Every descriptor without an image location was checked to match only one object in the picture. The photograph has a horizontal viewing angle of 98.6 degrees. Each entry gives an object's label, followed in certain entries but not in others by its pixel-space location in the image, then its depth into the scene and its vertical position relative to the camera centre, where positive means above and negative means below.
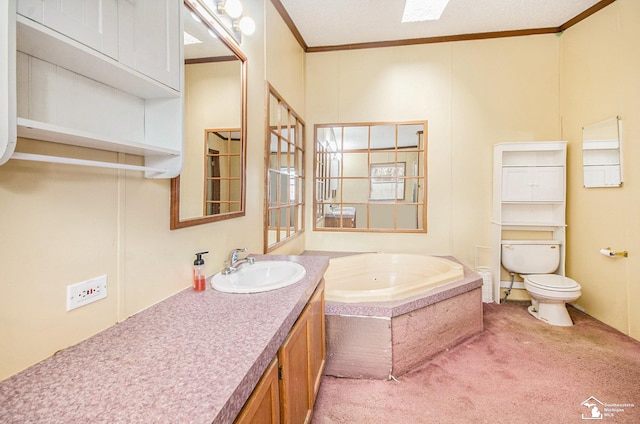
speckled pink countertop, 0.53 -0.39
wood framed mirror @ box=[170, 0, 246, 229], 1.26 +0.43
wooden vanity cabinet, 0.78 -0.62
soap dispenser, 1.24 -0.31
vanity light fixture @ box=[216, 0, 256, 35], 1.51 +1.10
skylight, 2.56 +1.91
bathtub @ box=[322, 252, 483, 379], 1.81 -0.83
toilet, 2.47 -0.70
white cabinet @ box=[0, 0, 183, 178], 0.58 +0.38
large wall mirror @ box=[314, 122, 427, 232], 3.30 +0.34
